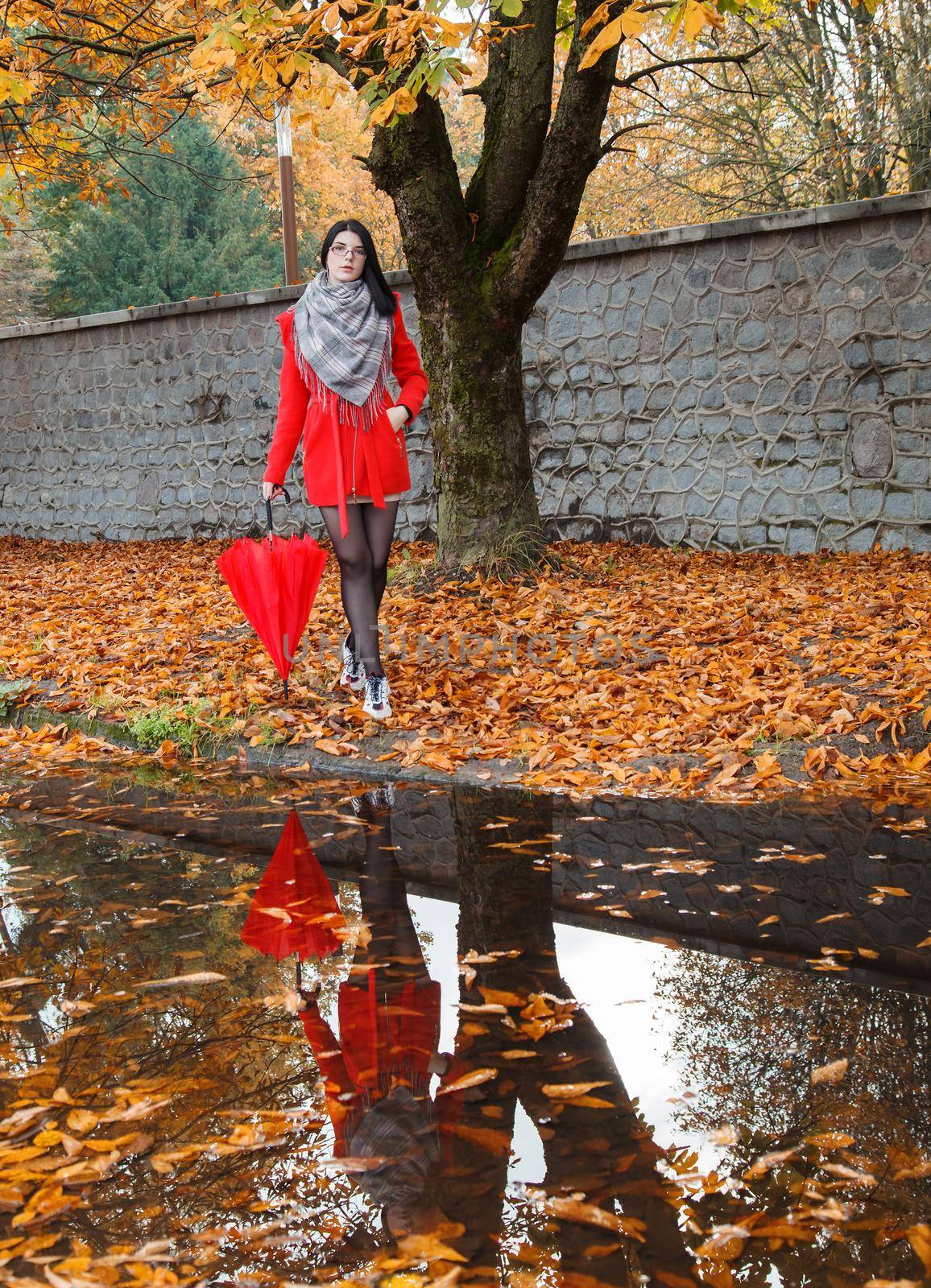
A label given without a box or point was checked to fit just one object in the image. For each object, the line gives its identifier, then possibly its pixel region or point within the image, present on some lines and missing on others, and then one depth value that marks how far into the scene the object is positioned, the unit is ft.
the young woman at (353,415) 15.75
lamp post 38.27
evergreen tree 84.84
